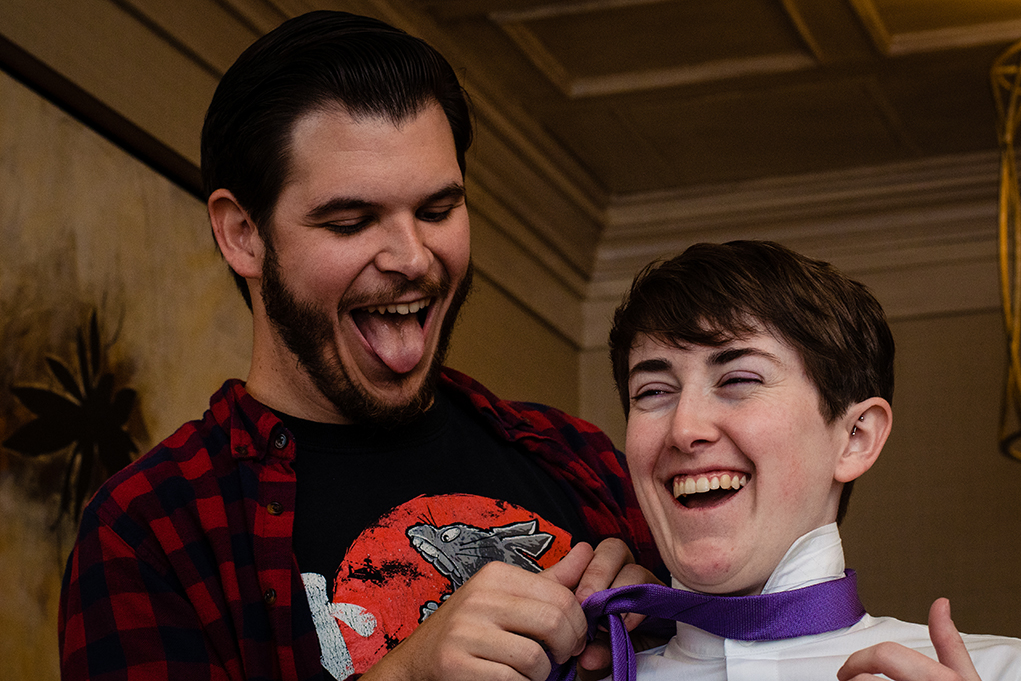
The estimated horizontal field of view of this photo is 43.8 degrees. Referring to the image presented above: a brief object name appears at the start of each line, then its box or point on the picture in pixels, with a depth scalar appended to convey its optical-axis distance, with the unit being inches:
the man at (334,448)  54.0
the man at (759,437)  49.7
